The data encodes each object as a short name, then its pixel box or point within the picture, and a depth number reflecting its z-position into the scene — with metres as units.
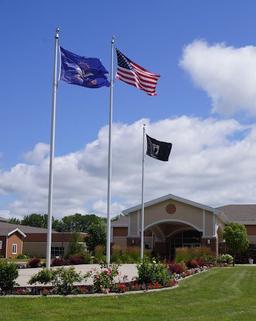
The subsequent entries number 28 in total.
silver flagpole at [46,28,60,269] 19.19
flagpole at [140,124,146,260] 36.56
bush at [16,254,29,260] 63.88
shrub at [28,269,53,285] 16.22
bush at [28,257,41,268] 31.82
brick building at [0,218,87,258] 77.12
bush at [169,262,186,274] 23.95
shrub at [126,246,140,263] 38.10
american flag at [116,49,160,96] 25.36
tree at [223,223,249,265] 49.12
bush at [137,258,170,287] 17.69
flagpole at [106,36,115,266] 25.19
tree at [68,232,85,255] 58.19
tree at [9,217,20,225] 136.12
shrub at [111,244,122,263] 37.25
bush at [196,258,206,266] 33.75
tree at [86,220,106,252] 69.31
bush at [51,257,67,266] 32.76
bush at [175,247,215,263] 37.09
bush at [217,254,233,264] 40.69
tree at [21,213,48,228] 140.25
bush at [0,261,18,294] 15.77
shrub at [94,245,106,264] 37.22
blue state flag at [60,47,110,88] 21.12
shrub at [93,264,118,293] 15.98
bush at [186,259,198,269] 31.56
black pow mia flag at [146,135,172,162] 34.72
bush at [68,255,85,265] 35.89
